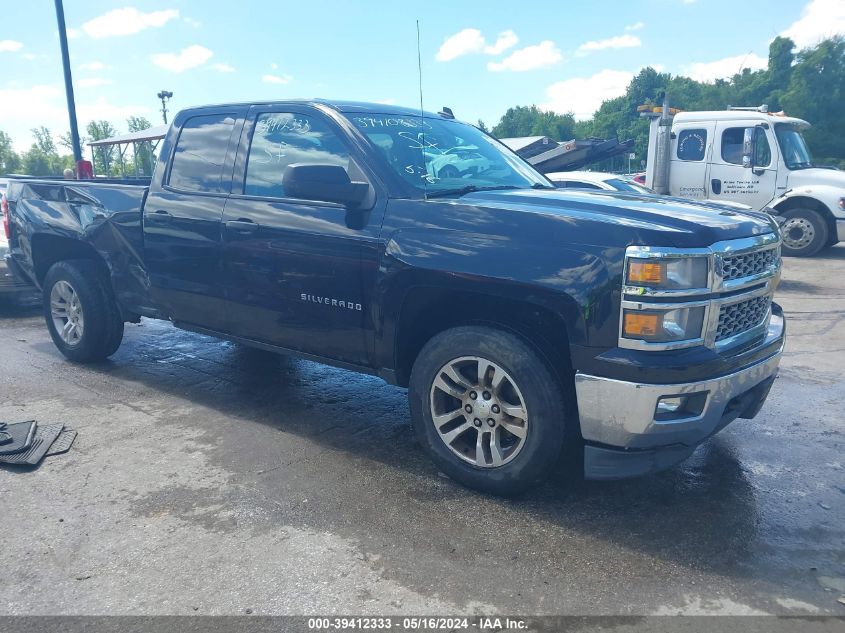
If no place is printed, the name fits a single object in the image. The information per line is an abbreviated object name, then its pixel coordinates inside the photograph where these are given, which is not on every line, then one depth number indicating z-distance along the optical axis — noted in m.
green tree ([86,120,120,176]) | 35.13
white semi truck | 11.80
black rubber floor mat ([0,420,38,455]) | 3.84
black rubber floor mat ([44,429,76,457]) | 3.91
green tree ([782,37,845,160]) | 40.22
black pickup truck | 2.89
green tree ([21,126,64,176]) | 83.94
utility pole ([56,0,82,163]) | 13.99
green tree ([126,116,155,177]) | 29.52
